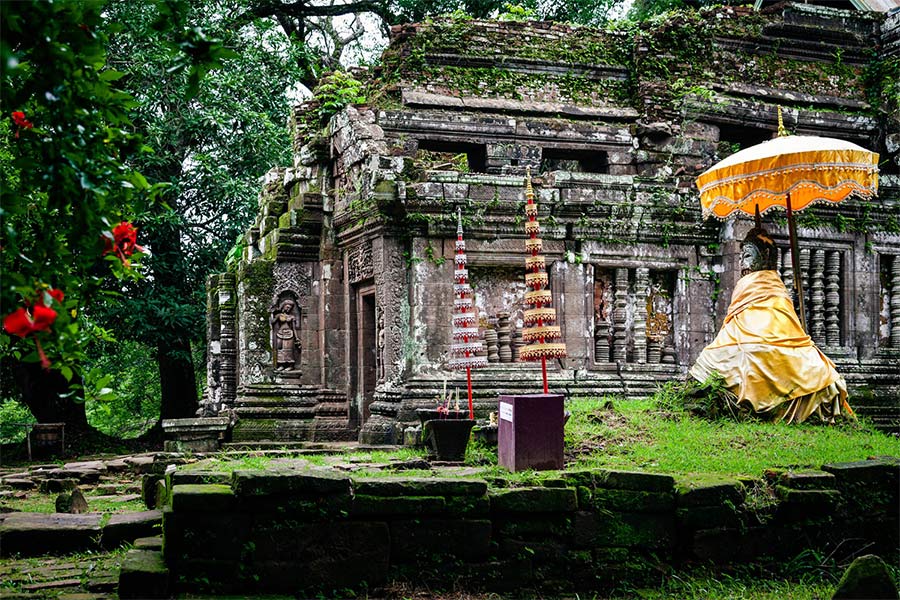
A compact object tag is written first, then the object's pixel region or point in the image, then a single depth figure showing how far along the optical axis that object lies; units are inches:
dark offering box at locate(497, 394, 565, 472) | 314.0
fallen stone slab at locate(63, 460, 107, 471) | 558.6
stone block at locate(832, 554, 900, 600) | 231.5
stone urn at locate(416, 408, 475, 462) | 345.7
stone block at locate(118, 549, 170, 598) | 246.2
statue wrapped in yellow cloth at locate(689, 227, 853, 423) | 410.6
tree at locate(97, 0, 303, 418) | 778.8
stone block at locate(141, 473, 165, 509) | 377.7
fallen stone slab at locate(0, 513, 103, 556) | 315.0
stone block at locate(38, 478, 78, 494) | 493.7
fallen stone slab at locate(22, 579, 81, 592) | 263.1
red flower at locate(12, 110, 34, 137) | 213.6
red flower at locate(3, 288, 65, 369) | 176.9
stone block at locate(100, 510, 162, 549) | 315.3
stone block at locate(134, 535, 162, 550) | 277.9
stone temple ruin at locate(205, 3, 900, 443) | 504.1
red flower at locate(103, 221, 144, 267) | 223.3
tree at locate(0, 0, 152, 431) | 182.2
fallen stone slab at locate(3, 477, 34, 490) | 503.5
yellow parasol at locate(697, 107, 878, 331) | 438.6
